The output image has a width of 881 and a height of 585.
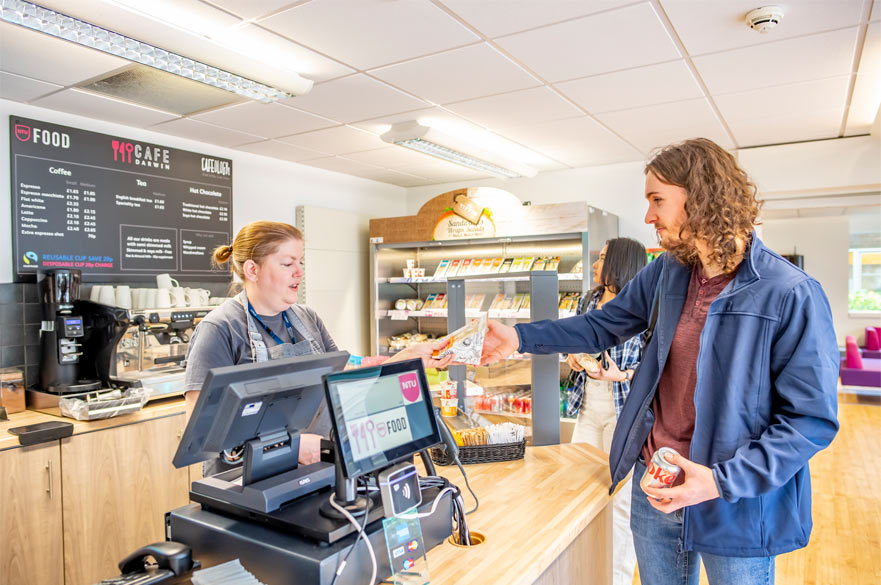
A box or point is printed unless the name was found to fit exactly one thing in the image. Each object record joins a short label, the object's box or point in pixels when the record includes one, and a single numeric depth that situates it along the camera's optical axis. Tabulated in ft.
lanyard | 7.39
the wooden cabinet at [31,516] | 9.47
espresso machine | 11.76
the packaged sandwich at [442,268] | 19.94
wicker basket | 7.34
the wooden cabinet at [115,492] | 10.30
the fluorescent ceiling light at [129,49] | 7.61
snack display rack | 16.99
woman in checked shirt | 9.45
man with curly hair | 4.44
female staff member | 6.66
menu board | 12.11
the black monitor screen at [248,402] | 4.13
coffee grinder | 11.34
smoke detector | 8.18
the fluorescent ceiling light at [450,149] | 14.06
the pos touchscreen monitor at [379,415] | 4.01
